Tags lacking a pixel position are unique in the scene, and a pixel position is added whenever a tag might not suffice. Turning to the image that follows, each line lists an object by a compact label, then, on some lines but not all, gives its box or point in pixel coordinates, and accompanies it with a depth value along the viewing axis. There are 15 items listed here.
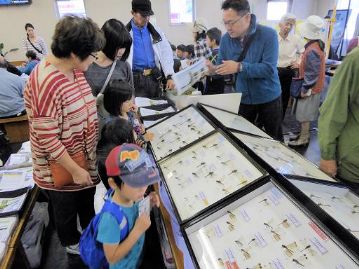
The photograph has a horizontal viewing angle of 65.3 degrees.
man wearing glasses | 2.00
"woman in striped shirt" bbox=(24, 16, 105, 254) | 1.25
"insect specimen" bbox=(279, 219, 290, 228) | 0.97
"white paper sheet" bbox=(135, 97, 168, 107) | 2.65
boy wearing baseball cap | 1.05
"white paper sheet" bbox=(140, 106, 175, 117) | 2.40
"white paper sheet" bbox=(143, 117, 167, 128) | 2.20
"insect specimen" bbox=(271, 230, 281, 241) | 0.96
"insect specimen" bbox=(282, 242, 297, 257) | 0.90
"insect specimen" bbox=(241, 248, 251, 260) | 0.95
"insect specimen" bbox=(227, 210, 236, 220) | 1.11
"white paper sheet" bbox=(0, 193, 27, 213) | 1.77
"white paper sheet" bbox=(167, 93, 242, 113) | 2.10
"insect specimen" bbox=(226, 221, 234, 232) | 1.07
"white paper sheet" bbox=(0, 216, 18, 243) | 1.55
